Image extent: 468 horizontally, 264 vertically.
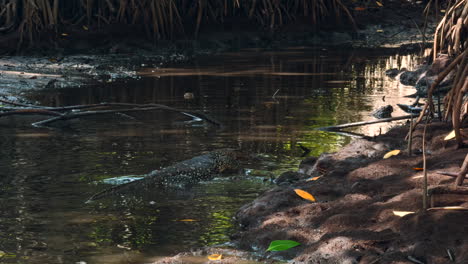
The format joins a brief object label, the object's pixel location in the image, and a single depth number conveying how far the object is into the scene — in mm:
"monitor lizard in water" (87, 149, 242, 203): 9499
